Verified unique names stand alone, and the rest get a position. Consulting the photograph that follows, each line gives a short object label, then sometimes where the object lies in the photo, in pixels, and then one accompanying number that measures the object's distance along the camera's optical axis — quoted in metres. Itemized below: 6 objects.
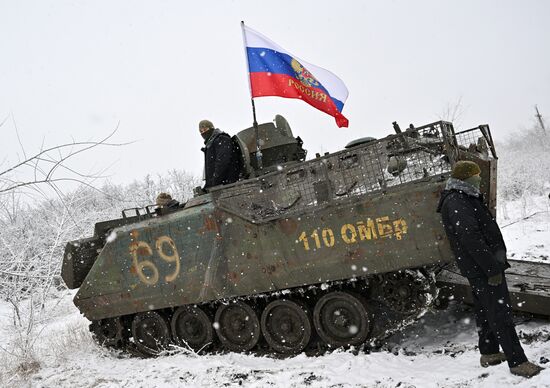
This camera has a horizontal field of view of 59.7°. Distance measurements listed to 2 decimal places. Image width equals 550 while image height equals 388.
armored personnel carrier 5.46
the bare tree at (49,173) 3.55
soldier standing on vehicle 7.25
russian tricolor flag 8.00
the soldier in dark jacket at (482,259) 4.18
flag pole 7.37
